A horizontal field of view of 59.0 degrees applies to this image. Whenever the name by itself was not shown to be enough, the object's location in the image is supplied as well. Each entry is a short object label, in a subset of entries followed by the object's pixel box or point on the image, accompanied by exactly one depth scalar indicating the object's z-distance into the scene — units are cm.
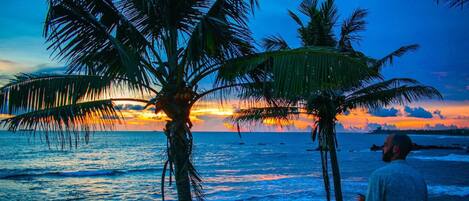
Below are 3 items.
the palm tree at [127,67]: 574
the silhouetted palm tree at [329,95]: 998
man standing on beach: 285
